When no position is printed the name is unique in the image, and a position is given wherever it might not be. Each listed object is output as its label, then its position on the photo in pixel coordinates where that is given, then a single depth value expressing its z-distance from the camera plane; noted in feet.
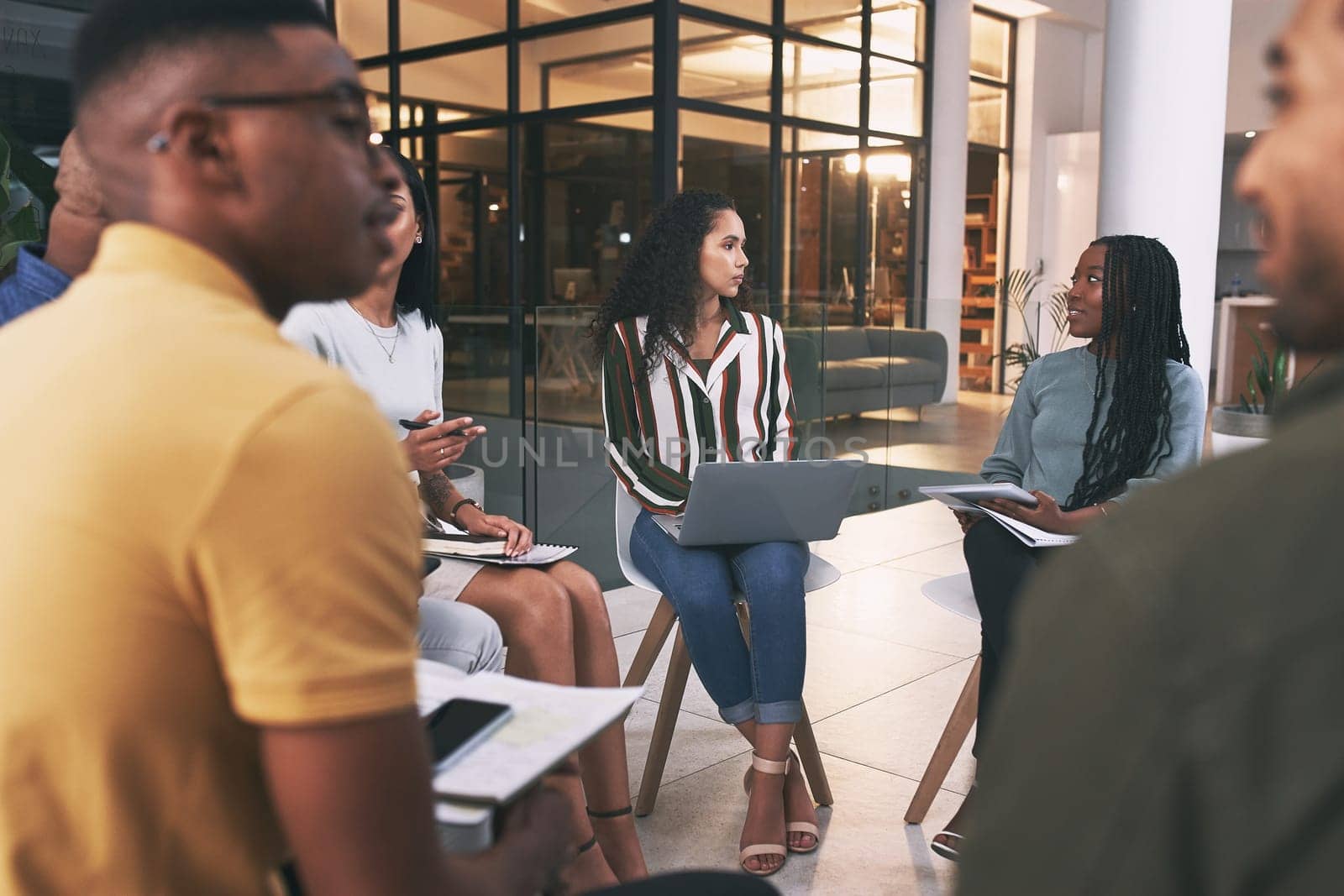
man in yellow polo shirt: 2.16
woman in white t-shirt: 6.73
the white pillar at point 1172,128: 14.94
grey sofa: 18.29
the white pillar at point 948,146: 33.63
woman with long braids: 8.04
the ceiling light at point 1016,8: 36.94
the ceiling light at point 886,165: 32.19
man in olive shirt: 1.32
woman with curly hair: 7.68
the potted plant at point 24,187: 12.64
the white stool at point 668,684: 8.13
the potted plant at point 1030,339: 21.35
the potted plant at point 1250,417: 17.71
